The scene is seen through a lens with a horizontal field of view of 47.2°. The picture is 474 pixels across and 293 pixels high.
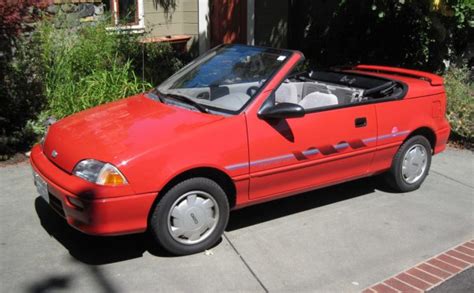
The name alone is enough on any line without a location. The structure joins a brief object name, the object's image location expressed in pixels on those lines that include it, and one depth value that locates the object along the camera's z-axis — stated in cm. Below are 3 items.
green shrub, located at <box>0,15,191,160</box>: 633
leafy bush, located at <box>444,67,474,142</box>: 743
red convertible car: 369
